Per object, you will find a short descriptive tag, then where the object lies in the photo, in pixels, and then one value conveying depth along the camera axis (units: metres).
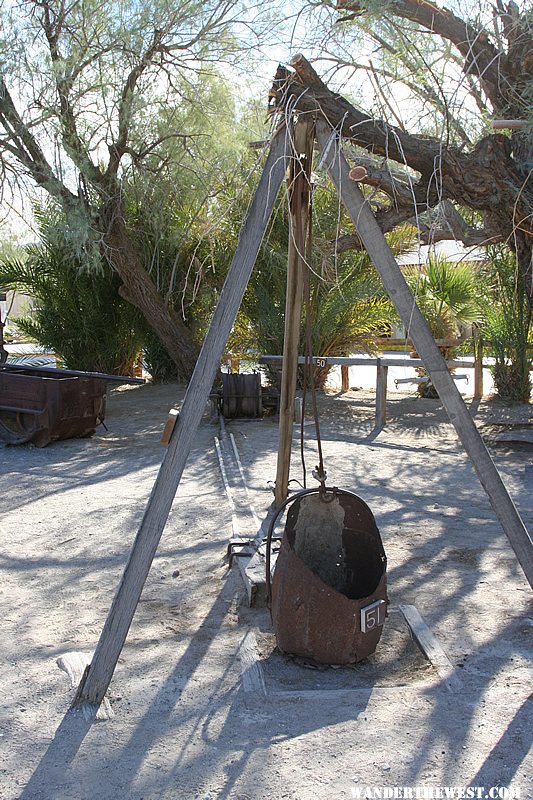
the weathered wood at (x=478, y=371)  11.13
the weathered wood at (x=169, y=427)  2.85
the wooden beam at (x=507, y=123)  3.13
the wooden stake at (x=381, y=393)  9.59
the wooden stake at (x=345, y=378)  13.16
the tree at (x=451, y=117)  3.24
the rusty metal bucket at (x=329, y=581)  2.91
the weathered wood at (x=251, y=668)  2.81
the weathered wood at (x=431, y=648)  2.84
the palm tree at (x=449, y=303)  11.80
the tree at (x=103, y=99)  9.31
